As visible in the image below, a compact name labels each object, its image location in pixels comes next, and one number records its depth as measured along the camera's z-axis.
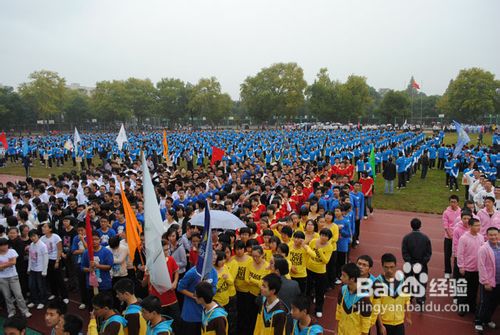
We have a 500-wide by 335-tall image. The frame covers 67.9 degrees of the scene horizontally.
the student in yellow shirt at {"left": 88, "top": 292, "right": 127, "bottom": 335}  3.48
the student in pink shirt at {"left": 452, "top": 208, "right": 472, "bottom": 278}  5.86
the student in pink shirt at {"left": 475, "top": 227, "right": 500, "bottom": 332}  5.08
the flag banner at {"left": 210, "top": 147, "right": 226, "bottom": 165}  14.21
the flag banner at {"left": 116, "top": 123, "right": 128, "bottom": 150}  15.79
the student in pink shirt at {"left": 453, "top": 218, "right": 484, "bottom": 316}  5.46
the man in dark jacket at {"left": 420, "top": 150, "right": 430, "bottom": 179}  17.36
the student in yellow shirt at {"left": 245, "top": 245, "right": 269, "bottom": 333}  4.69
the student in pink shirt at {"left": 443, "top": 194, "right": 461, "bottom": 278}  6.66
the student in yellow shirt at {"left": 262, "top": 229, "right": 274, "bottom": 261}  5.17
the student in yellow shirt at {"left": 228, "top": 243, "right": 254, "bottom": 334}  4.86
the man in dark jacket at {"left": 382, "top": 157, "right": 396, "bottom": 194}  14.20
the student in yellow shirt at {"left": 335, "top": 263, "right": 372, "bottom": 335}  3.78
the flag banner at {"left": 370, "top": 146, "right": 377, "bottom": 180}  12.99
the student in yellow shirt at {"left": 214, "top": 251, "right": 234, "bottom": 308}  4.54
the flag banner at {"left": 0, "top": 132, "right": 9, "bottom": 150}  21.92
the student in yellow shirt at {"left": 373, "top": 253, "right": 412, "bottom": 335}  4.13
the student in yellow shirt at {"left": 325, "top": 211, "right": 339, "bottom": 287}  6.04
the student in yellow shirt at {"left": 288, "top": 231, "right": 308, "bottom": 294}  5.30
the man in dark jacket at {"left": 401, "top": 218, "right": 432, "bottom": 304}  5.62
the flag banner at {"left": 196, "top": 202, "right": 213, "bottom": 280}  4.17
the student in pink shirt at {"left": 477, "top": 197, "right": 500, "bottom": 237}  6.22
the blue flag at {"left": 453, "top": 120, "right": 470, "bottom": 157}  13.71
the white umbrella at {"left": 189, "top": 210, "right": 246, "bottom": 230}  5.40
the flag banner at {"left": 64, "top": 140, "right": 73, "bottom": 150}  21.84
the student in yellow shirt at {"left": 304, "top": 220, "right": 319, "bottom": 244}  5.73
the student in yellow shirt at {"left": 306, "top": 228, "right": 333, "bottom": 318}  5.46
